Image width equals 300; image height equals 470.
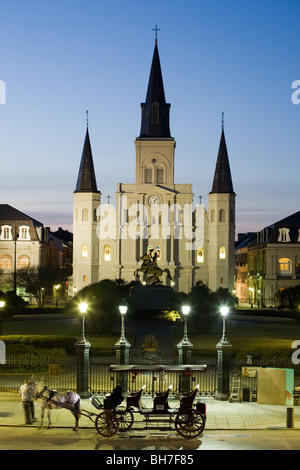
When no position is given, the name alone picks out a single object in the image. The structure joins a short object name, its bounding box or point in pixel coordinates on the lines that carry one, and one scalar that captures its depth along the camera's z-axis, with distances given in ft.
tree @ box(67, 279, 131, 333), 130.11
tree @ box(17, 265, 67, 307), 229.66
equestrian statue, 171.94
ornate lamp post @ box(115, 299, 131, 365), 74.18
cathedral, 284.20
